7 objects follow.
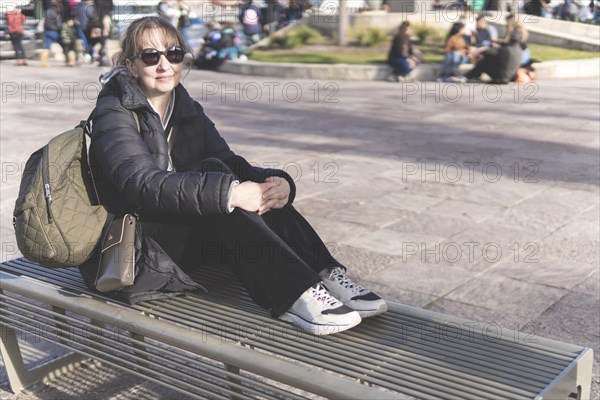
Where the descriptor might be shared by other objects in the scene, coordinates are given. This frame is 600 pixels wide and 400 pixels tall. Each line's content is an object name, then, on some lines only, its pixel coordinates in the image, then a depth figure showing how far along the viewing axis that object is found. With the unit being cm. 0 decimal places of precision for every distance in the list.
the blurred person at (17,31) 1962
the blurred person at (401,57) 1605
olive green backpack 300
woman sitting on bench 290
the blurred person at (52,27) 2040
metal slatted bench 242
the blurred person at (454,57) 1594
